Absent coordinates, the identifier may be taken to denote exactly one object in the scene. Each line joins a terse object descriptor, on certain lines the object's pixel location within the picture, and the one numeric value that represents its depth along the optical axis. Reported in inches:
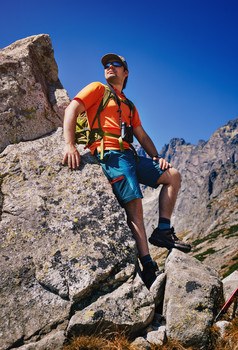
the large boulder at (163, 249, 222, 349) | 195.2
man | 247.4
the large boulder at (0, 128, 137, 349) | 177.6
